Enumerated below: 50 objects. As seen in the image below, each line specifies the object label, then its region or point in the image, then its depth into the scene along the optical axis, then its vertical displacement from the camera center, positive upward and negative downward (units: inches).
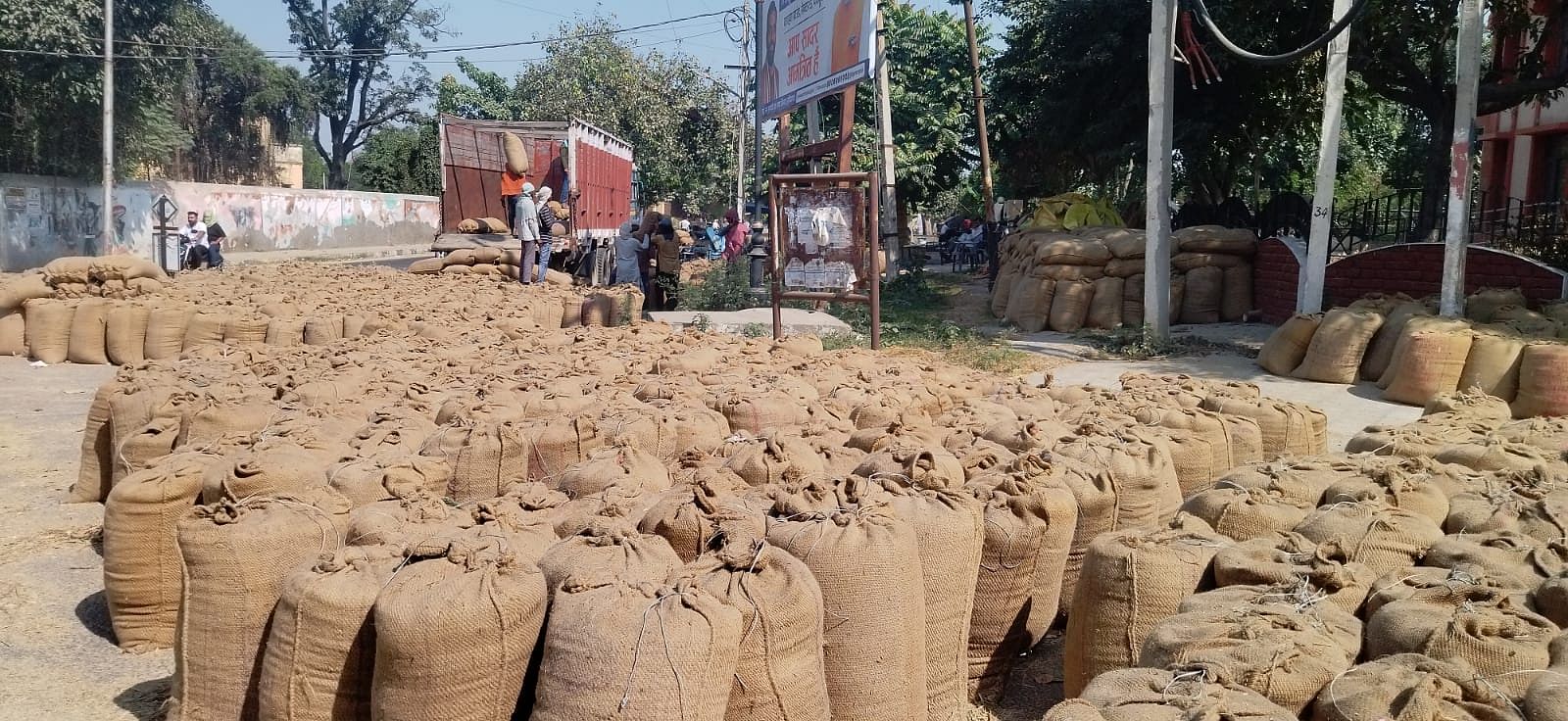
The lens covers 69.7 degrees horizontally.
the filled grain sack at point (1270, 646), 95.9 -33.6
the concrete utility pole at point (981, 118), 843.4 +106.7
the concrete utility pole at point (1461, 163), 372.2 +38.6
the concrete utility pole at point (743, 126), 1130.7 +155.4
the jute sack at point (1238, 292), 528.4 -10.3
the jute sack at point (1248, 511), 145.4 -31.5
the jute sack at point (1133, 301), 536.7 -16.7
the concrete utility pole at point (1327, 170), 423.2 +39.1
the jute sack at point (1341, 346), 361.7 -23.4
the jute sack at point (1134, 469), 162.9 -29.6
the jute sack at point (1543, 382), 295.1 -26.6
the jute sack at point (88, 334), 407.5 -37.8
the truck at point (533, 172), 672.4 +45.5
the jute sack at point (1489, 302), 377.6 -7.8
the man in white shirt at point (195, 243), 760.3 -6.7
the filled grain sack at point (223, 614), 124.1 -42.2
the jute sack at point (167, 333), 378.0 -34.1
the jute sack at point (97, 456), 219.3 -44.6
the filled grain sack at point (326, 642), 112.5 -40.6
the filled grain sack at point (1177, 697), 87.5 -34.5
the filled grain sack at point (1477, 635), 96.5 -31.9
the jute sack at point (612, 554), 112.6 -31.6
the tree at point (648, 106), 1485.0 +191.5
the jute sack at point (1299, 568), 116.8 -31.3
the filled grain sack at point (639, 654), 98.1 -36.1
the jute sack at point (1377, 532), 130.6 -30.6
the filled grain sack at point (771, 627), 108.3 -36.4
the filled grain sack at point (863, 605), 119.5 -37.1
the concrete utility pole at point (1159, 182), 464.1 +35.5
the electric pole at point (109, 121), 825.1 +82.3
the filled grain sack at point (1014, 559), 143.3 -38.4
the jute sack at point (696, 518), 128.6 -30.7
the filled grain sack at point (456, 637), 105.7 -37.4
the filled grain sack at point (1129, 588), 124.6 -35.7
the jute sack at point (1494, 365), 310.7 -24.2
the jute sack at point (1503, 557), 119.6 -30.6
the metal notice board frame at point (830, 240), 359.6 +4.9
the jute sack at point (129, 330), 402.3 -35.4
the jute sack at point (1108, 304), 537.6 -18.2
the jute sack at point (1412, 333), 327.9 -17.1
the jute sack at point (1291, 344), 382.6 -24.6
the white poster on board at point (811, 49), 494.9 +102.4
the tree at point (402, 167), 1668.3 +109.1
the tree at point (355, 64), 1819.6 +283.7
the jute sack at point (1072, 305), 540.1 -19.3
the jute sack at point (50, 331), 410.3 -37.4
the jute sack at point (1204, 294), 527.2 -12.1
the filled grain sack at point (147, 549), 154.3 -43.8
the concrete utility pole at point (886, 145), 685.3 +71.6
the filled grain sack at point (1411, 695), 85.2 -32.6
